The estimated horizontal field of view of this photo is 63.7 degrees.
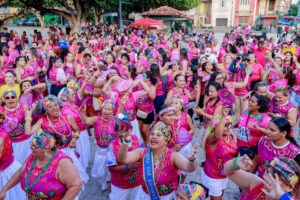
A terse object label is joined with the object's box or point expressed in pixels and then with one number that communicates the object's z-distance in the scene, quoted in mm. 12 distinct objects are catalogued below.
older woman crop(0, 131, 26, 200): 3096
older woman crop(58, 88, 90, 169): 4062
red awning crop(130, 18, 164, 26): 17506
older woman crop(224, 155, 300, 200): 1786
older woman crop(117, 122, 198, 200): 2502
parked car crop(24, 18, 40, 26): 42447
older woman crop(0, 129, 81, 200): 2430
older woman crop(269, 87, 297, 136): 3754
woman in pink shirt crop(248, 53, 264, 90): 6699
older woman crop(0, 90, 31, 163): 3842
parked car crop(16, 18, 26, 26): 43844
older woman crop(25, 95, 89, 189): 3594
